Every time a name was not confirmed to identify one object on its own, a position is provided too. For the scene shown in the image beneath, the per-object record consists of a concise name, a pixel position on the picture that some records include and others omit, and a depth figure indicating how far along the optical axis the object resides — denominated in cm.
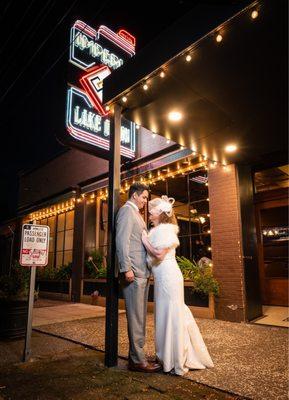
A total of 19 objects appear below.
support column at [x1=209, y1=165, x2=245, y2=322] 668
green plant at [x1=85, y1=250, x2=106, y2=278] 1103
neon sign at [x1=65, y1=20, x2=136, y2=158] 887
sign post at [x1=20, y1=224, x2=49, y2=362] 458
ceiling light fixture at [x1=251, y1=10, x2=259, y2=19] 331
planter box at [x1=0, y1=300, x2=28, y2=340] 547
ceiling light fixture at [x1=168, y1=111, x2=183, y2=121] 535
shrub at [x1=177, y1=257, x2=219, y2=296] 699
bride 361
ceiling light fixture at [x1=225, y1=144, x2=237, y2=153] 638
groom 376
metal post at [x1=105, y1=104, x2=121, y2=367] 404
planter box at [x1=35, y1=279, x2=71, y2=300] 1198
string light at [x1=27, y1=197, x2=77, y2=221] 1393
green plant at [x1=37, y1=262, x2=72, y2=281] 1266
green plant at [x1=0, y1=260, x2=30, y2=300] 581
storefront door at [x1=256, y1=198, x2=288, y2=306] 777
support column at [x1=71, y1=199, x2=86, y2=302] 1135
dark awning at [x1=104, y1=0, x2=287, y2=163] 357
